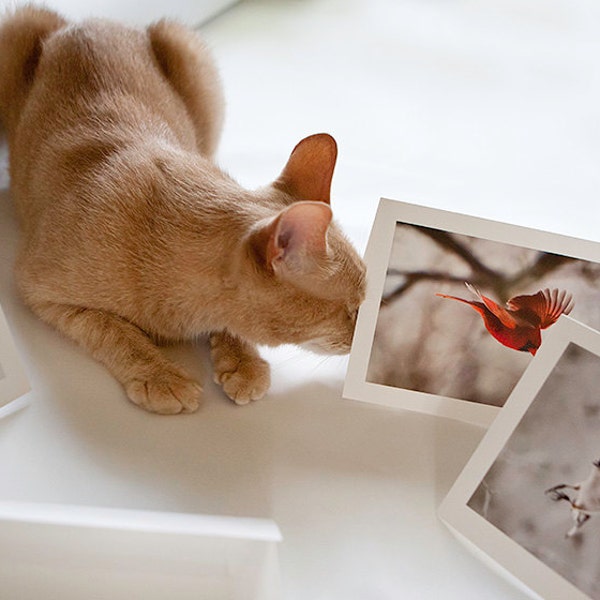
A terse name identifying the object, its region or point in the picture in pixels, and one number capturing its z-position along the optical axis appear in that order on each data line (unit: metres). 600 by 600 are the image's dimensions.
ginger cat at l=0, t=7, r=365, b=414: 1.05
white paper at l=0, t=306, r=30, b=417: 1.06
